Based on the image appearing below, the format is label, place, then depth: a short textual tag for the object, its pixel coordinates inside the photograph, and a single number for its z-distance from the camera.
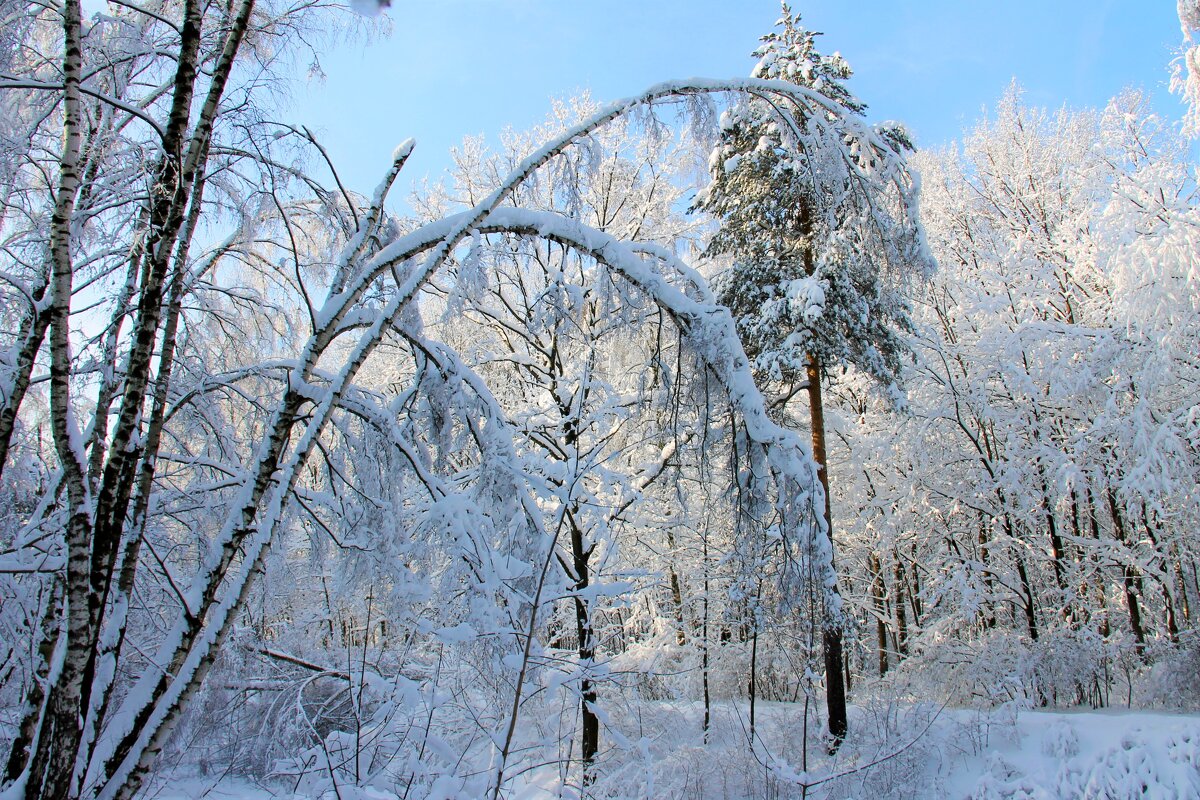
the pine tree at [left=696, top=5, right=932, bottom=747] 9.46
